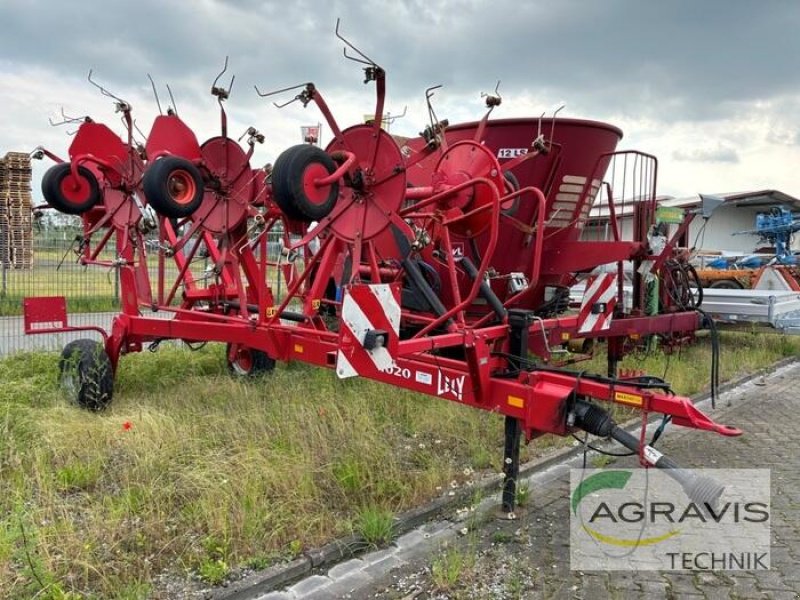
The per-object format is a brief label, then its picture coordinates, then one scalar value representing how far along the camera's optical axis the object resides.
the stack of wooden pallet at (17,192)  15.18
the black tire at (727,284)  12.14
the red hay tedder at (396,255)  3.39
